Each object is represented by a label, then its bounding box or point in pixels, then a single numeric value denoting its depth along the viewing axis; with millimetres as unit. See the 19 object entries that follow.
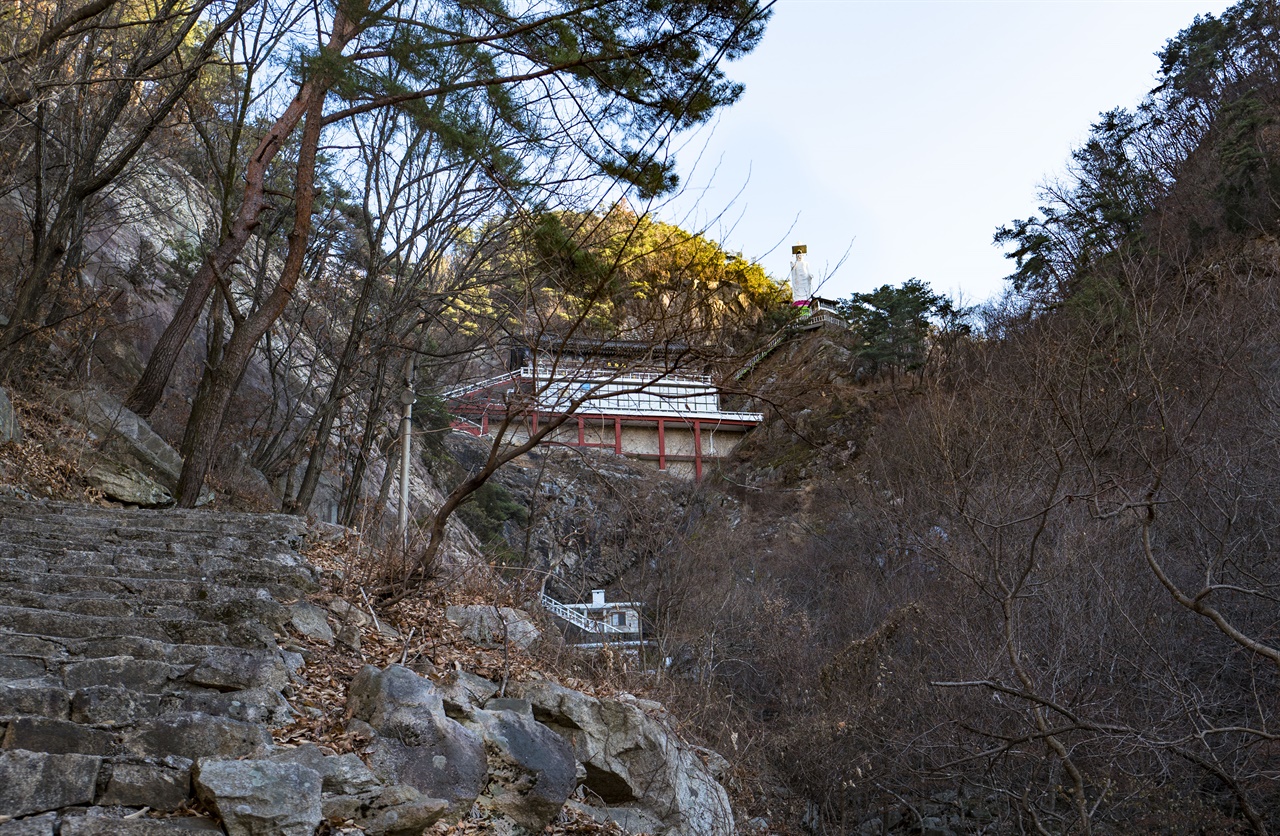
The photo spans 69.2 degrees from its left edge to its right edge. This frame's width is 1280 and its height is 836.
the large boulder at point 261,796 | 3719
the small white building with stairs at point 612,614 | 16953
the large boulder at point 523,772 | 6070
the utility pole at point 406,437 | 11961
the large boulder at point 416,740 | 5113
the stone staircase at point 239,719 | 3760
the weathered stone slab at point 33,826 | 3260
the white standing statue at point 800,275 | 42031
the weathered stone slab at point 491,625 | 8328
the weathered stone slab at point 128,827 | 3385
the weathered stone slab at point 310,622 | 6402
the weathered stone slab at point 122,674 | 4461
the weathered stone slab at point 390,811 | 4445
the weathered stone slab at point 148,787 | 3674
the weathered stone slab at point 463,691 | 6137
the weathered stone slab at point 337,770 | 4363
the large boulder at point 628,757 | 7484
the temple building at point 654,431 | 35969
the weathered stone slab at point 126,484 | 11047
